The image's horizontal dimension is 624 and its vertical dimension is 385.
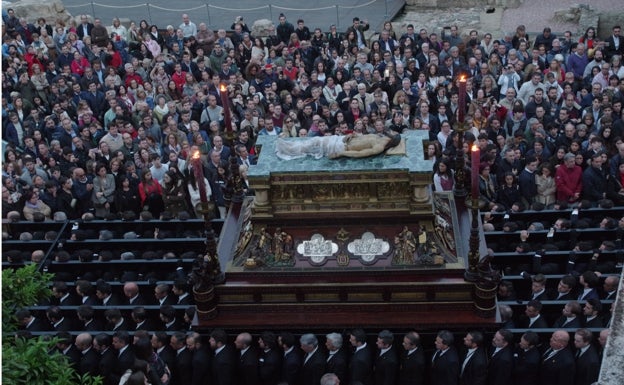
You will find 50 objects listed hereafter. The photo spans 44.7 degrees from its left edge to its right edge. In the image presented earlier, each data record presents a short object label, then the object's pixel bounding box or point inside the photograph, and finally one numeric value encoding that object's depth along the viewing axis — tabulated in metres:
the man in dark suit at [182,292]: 10.50
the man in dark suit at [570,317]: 9.16
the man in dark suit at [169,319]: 9.98
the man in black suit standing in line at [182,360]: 9.42
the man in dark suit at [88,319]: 9.98
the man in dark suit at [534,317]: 9.41
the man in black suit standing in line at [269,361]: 9.38
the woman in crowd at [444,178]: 12.53
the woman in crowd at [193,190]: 13.12
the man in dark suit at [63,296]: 10.65
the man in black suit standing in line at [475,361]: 8.98
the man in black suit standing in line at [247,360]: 9.39
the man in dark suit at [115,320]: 9.92
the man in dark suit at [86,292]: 10.51
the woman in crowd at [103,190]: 13.53
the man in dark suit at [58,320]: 10.09
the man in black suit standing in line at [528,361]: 8.92
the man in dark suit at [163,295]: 10.41
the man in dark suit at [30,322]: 9.82
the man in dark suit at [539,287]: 9.84
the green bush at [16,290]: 7.24
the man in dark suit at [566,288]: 9.74
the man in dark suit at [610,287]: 9.62
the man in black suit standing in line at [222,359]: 9.36
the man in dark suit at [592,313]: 9.17
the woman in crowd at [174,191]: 13.08
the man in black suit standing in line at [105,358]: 9.45
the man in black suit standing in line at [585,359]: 8.66
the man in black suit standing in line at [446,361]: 8.98
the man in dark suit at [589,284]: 9.59
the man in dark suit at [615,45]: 17.35
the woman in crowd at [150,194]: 13.29
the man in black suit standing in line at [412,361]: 9.12
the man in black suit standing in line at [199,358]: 9.38
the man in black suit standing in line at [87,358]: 9.48
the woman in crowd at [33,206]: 13.23
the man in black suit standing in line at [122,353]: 9.40
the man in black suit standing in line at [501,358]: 8.92
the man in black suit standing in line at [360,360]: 9.19
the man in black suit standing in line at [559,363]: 8.73
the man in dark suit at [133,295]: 10.52
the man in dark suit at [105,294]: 10.54
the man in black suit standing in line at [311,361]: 9.22
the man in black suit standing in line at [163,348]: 9.45
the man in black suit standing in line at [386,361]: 9.12
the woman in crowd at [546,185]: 12.47
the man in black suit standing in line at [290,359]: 9.32
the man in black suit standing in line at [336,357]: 9.20
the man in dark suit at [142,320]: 9.95
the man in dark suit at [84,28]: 20.89
